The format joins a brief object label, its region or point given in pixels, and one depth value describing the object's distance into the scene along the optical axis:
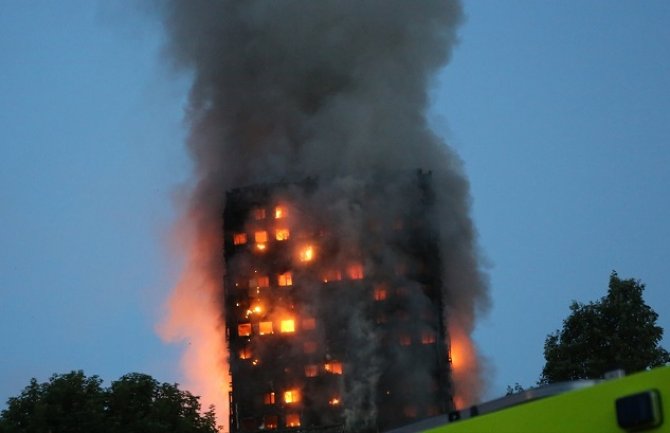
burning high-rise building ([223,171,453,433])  93.88
